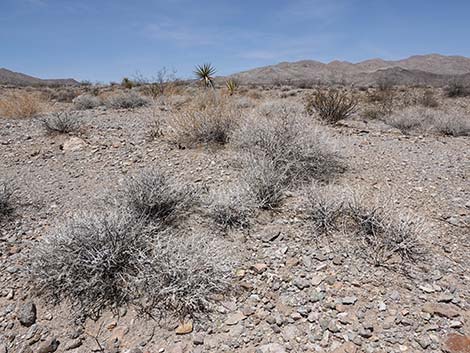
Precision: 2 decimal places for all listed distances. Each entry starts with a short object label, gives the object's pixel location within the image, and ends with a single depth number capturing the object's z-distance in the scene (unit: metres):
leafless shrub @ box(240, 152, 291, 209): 2.96
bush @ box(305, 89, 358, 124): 6.61
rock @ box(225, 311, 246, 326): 1.89
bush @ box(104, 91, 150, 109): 8.94
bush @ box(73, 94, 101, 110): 9.80
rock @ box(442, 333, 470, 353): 1.61
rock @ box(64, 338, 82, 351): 1.81
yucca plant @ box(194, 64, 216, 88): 12.14
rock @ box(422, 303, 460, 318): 1.82
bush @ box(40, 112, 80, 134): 5.14
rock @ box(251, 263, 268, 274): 2.26
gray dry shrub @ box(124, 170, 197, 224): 2.76
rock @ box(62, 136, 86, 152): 4.60
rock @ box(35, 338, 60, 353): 1.79
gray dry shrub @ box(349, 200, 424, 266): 2.30
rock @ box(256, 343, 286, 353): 1.70
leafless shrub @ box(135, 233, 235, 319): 1.96
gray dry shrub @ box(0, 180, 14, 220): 2.94
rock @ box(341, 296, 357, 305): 1.95
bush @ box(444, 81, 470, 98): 15.26
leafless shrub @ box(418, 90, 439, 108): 11.74
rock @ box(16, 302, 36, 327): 1.94
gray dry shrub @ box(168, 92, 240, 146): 4.58
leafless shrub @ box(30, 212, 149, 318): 2.04
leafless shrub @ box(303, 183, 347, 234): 2.60
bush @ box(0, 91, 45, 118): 7.23
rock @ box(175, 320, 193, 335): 1.83
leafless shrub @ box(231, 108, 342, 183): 3.56
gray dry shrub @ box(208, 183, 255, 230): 2.72
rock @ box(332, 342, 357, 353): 1.66
